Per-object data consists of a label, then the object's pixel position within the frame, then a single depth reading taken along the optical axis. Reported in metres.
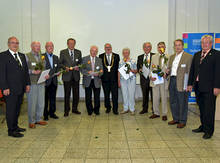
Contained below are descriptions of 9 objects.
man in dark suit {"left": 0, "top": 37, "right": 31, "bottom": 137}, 3.66
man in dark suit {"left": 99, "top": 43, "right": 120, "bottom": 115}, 5.49
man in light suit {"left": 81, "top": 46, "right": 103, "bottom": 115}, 5.34
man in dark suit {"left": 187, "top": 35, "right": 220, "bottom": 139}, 3.55
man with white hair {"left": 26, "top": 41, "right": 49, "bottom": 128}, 4.28
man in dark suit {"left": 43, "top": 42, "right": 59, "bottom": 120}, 4.87
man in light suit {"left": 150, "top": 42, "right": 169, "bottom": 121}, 4.81
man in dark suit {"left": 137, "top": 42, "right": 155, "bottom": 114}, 5.46
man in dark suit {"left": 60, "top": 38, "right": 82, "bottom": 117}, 5.32
